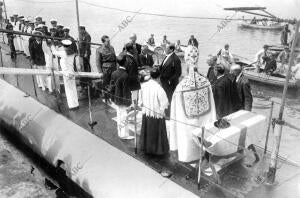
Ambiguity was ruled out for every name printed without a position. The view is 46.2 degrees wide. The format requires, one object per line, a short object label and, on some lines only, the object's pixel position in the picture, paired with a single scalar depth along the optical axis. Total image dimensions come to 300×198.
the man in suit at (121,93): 6.66
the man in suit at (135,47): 8.91
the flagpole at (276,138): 4.89
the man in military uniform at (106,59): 8.20
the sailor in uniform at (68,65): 8.00
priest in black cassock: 5.99
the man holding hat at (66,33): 9.82
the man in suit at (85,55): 9.72
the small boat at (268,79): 15.84
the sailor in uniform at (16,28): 14.42
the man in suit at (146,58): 11.14
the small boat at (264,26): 36.91
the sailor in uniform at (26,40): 12.84
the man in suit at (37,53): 9.37
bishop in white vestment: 5.80
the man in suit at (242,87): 6.75
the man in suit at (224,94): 6.48
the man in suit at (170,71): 7.48
